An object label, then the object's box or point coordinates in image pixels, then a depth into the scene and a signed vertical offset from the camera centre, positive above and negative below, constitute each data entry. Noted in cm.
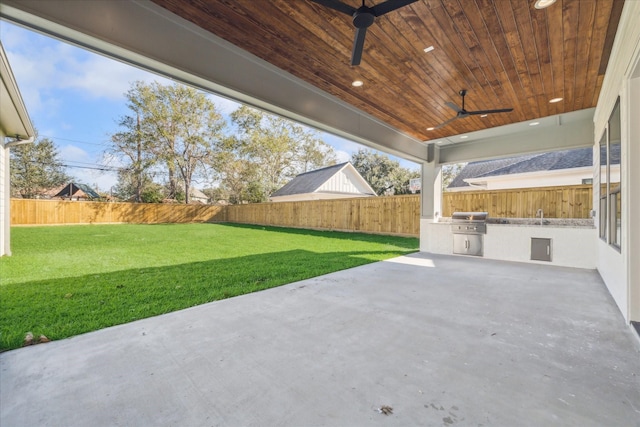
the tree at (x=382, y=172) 2145 +319
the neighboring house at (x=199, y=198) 2732 +144
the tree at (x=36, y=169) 1686 +273
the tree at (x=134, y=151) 1731 +393
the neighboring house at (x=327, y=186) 1603 +166
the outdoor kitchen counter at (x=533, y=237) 480 -52
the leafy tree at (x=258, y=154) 1962 +434
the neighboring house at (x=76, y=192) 1864 +138
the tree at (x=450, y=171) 2392 +361
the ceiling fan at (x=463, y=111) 401 +152
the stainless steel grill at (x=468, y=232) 580 -42
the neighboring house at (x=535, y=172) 858 +139
